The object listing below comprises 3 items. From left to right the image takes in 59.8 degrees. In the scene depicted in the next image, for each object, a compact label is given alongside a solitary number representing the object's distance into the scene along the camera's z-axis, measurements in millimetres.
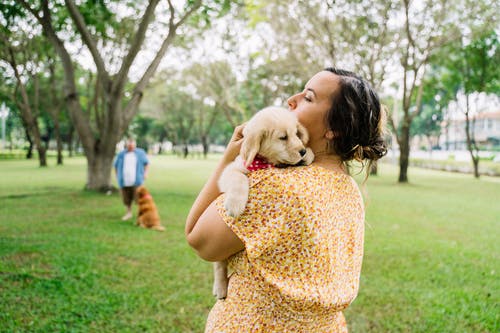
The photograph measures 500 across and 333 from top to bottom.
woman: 1572
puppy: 1725
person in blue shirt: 11000
